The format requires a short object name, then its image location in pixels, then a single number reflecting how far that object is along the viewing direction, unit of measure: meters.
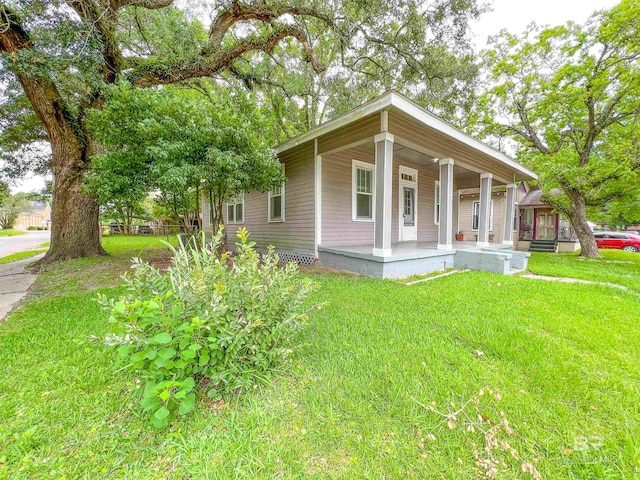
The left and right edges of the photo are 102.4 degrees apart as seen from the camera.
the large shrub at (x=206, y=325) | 1.42
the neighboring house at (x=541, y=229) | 13.11
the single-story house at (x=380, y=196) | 4.92
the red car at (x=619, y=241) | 13.55
